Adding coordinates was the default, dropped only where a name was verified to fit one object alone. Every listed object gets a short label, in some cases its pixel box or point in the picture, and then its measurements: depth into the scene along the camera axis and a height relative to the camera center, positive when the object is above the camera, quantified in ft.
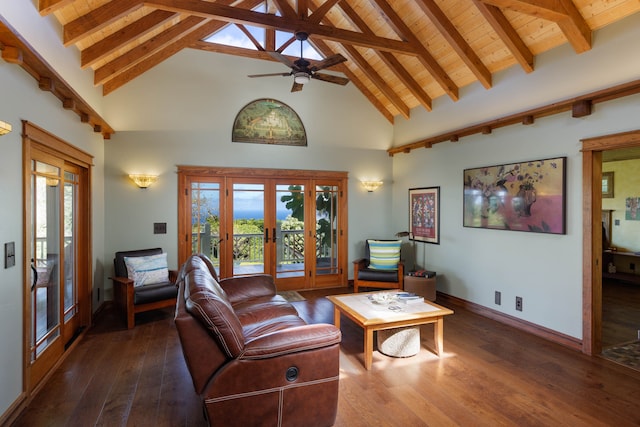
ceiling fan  12.05 +5.31
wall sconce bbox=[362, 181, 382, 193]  20.90 +1.66
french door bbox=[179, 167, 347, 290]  18.10 -0.58
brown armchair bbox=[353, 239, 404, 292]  17.88 -3.08
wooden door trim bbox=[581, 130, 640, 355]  11.17 -1.13
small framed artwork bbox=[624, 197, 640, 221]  21.17 +0.11
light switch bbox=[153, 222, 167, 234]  17.30 -0.73
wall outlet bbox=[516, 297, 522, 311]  13.66 -3.68
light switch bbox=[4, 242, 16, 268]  7.53 -0.91
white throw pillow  14.53 -2.43
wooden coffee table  10.20 -3.22
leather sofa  6.55 -3.09
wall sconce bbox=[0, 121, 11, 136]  5.87 +1.50
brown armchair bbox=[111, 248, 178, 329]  13.57 -3.26
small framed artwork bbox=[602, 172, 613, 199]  22.52 +1.71
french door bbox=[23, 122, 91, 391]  8.79 -1.23
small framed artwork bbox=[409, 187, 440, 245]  18.30 -0.13
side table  16.71 -3.64
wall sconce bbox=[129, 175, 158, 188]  16.51 +1.63
